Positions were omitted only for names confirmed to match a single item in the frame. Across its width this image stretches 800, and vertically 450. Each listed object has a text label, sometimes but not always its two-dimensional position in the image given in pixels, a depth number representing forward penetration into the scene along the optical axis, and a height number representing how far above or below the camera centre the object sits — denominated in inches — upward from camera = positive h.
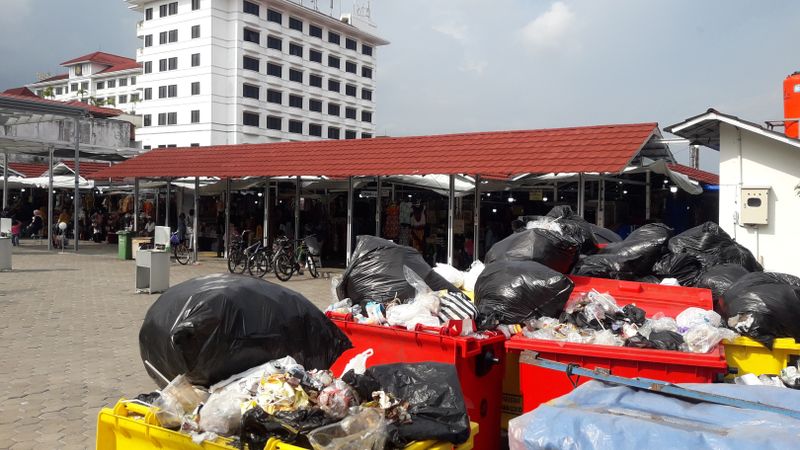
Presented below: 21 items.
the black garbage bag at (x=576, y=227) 275.3 -0.1
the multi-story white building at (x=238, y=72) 2434.8 +577.8
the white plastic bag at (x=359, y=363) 147.2 -31.9
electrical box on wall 448.8 +15.8
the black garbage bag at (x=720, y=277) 241.1 -18.0
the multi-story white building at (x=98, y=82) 3277.6 +725.3
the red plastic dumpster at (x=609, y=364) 162.6 -34.1
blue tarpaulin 88.3 -27.8
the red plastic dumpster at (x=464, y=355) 172.6 -35.0
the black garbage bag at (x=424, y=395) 107.8 -30.1
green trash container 799.1 -28.9
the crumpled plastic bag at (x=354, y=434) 97.3 -31.2
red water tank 666.2 +135.5
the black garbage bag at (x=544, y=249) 251.6 -8.6
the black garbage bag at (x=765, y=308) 191.9 -23.5
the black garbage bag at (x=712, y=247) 291.4 -8.2
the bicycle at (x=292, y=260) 598.9 -34.0
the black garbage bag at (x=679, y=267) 275.9 -16.1
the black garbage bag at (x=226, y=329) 129.1 -21.7
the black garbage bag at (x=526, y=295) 204.4 -21.2
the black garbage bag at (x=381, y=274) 225.9 -17.0
